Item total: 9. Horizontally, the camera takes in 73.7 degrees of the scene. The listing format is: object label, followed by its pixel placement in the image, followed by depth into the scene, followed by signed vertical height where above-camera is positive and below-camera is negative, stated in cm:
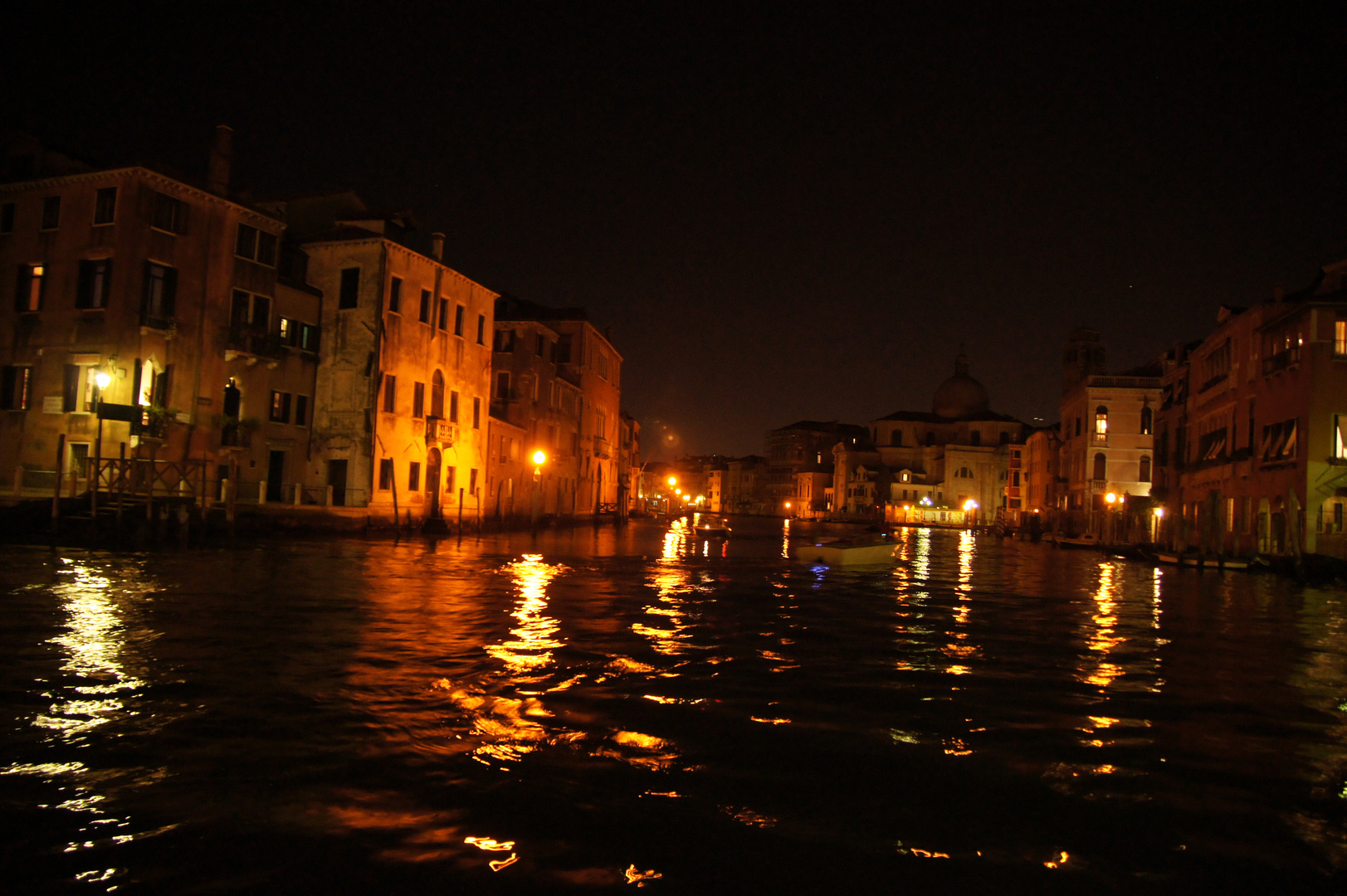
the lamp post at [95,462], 2144 +22
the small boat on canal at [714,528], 4471 -125
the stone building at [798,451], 12888 +857
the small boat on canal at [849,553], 2695 -123
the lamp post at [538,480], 4766 +81
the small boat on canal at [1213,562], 2955 -100
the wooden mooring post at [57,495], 2077 -60
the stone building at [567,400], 4578 +557
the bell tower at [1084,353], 7794 +1497
